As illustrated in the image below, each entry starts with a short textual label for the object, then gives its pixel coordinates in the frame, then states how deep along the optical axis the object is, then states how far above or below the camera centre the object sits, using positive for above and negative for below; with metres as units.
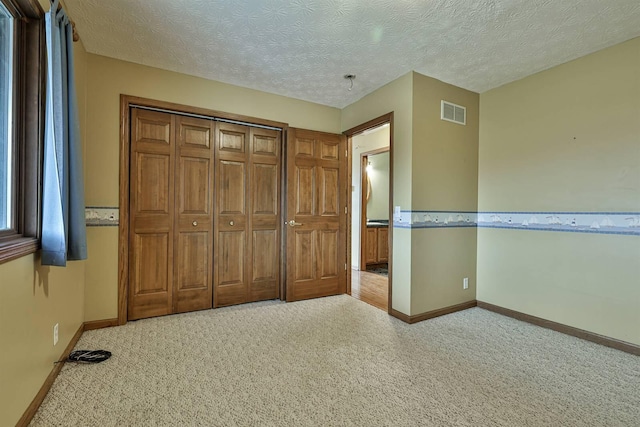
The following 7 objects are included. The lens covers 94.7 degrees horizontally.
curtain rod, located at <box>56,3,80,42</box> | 2.18 +1.30
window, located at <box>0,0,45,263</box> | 1.50 +0.48
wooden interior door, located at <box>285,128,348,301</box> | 3.55 -0.04
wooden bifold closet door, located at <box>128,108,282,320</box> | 2.88 -0.04
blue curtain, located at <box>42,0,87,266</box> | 1.61 +0.32
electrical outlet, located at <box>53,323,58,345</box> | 1.88 -0.81
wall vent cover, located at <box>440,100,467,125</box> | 3.18 +1.10
